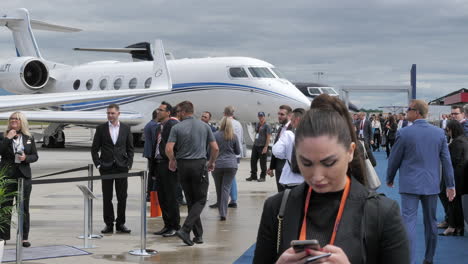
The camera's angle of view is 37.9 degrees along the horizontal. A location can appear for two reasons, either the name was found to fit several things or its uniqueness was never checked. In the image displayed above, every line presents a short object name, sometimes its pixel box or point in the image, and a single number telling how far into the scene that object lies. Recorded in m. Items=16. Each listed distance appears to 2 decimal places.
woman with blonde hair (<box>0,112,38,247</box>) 7.80
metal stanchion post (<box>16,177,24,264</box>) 6.66
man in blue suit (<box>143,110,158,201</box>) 10.60
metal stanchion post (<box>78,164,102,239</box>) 8.44
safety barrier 6.71
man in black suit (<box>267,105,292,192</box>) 8.82
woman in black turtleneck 2.04
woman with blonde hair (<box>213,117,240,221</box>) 10.19
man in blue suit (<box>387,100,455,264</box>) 6.67
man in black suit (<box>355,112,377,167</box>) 23.04
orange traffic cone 10.01
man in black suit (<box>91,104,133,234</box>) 9.02
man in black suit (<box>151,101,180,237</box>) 8.79
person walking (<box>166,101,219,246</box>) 8.12
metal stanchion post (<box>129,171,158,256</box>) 7.47
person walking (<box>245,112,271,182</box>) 14.89
